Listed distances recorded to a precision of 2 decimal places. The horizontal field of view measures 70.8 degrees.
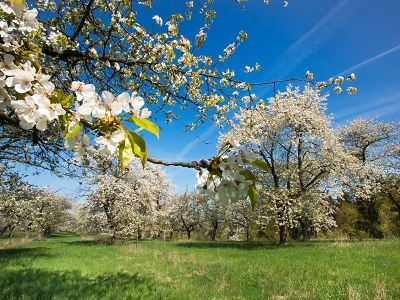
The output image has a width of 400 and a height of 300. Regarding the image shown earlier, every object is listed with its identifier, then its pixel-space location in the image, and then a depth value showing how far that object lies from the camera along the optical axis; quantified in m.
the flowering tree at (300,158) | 17.53
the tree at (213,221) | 39.69
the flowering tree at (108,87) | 1.01
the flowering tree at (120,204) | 27.61
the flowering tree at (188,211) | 44.50
